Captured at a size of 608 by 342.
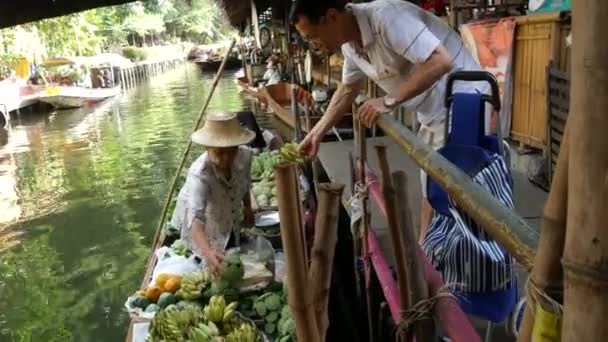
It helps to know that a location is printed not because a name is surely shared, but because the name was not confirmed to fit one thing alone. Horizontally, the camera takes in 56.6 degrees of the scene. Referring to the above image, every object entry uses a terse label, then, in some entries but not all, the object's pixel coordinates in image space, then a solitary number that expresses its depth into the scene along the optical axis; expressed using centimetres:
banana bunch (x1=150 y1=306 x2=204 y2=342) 338
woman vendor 378
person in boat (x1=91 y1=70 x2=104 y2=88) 2674
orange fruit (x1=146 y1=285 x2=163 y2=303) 404
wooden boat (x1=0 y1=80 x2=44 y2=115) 1858
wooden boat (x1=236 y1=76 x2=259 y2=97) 1320
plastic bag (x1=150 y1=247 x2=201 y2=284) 432
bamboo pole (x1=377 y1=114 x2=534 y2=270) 99
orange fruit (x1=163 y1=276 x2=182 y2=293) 402
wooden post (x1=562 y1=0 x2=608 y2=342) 65
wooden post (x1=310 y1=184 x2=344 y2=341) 141
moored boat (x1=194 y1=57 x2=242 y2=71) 3975
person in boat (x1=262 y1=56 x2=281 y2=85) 1655
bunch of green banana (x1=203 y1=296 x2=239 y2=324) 354
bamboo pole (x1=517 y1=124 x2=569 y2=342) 76
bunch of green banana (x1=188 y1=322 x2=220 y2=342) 334
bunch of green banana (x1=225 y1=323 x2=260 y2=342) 334
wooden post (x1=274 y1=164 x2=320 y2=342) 124
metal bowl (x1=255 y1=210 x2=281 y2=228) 525
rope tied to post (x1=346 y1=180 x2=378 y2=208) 268
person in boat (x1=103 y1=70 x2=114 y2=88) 2745
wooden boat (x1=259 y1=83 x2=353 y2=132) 826
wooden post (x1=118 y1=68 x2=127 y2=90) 3225
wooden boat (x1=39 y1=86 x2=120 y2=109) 2106
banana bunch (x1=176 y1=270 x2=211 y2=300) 382
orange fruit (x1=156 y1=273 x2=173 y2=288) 412
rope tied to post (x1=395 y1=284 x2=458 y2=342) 162
